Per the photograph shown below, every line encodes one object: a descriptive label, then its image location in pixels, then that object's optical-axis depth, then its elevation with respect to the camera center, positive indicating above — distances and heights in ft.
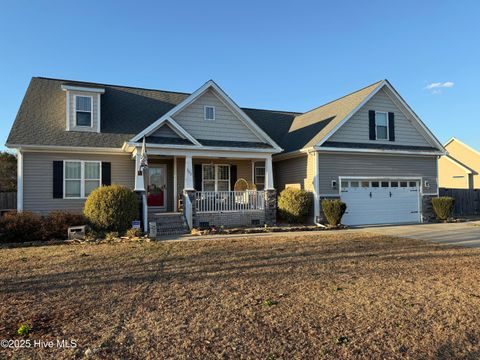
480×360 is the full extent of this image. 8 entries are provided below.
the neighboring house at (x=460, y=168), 90.94 +6.67
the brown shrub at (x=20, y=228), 36.83 -3.11
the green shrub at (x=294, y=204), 49.85 -1.28
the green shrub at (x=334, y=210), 47.96 -2.10
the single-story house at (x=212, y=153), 45.68 +6.10
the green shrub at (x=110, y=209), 40.47 -1.32
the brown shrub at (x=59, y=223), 38.40 -2.83
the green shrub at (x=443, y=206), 55.57 -2.00
